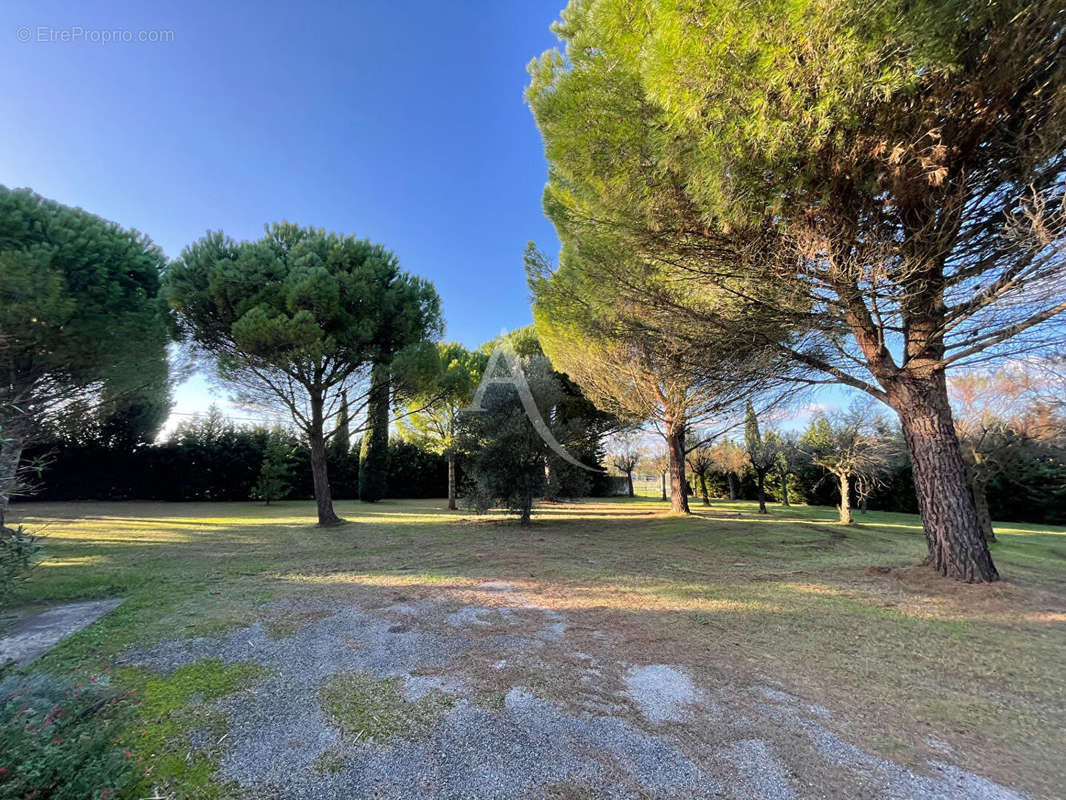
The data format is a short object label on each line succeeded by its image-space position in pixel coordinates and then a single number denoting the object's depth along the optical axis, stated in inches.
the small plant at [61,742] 53.5
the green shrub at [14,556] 82.0
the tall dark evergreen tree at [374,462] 675.4
